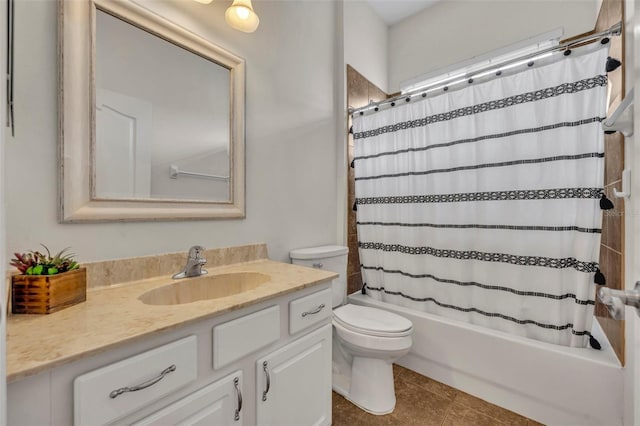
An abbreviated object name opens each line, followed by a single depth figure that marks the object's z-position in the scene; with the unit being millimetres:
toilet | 1462
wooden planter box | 762
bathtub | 1283
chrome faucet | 1202
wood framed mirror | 986
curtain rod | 1240
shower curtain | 1335
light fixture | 1346
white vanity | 581
